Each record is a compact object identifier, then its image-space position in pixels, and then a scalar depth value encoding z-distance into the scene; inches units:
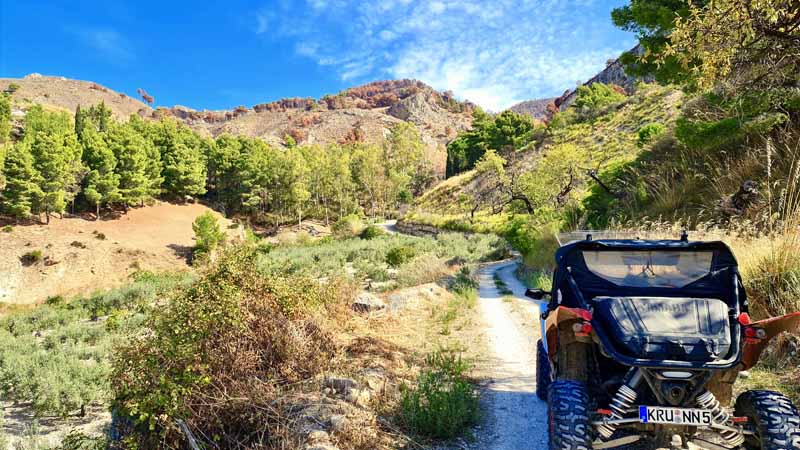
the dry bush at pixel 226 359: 149.9
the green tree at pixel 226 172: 2413.1
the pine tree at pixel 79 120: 2395.4
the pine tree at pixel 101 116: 2578.7
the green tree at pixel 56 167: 1557.6
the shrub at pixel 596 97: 2347.4
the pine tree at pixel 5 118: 2158.0
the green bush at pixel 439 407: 158.2
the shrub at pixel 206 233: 1658.5
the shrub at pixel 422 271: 599.3
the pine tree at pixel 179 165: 2194.9
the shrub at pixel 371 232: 1743.4
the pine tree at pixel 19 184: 1485.0
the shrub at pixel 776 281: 183.8
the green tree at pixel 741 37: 189.5
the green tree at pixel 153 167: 2036.5
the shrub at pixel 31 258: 1435.8
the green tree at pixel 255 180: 2331.4
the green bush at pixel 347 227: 1952.3
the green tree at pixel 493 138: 2687.0
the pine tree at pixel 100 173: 1755.7
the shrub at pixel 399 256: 840.2
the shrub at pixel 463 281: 519.4
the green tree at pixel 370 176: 2800.2
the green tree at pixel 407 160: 2987.2
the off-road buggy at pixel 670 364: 96.7
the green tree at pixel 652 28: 428.1
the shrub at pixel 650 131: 1014.5
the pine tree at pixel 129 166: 1865.2
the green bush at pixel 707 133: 381.0
